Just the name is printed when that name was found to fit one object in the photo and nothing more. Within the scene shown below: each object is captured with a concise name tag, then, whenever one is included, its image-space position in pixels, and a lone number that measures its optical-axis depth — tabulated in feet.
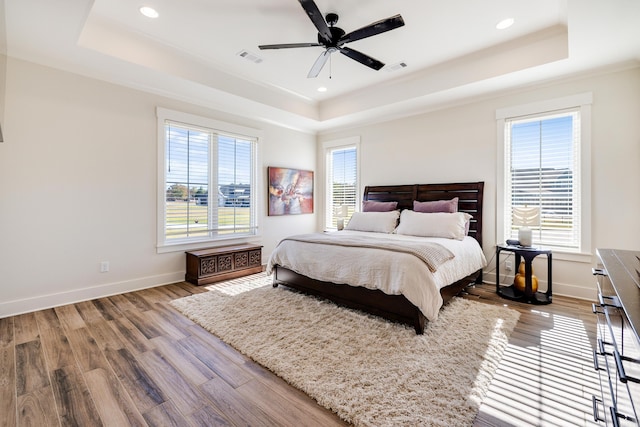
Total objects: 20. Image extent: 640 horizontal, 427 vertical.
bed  8.45
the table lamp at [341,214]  17.56
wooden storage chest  13.58
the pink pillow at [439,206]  13.85
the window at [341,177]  19.21
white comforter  8.39
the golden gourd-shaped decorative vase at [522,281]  11.35
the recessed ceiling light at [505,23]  9.86
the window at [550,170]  11.45
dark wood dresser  2.77
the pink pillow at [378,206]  16.03
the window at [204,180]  13.76
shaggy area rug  5.53
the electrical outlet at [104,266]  11.79
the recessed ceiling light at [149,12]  9.23
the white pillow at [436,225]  12.60
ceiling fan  7.99
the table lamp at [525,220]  11.24
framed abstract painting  18.22
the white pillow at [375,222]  14.87
